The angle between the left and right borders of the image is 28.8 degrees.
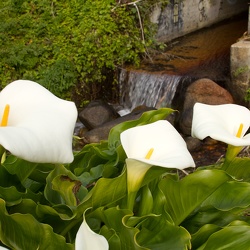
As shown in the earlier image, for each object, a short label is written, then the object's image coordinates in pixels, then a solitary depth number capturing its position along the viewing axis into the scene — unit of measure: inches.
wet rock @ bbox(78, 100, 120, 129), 209.9
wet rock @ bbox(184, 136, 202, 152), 191.3
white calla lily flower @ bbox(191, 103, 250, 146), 41.1
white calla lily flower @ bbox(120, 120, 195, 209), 38.0
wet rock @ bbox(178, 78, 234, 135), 207.8
